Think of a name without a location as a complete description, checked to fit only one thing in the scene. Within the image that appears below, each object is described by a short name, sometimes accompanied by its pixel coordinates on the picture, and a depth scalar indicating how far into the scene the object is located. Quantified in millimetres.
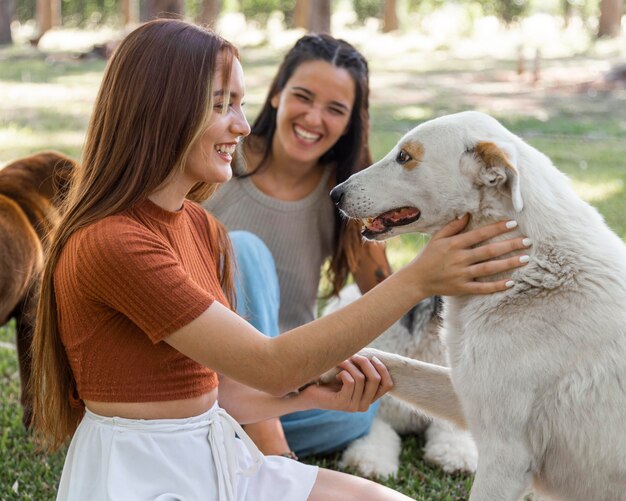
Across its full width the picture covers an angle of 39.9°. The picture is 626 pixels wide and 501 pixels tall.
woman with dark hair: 3588
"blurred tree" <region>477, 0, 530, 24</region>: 30344
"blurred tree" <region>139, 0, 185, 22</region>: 13977
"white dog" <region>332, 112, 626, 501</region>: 2201
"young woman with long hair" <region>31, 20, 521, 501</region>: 2117
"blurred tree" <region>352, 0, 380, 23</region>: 32906
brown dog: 3566
